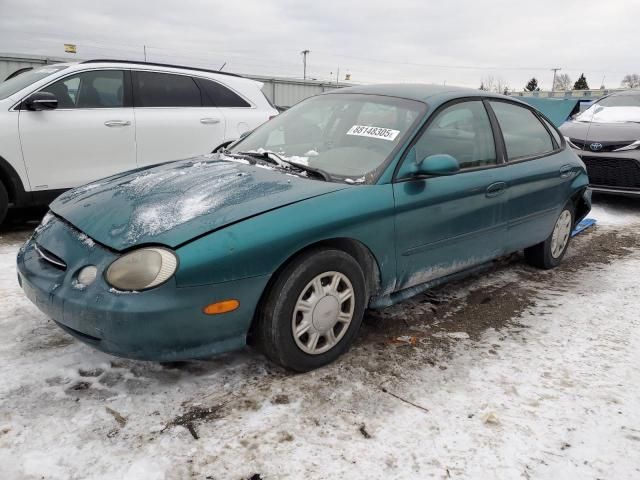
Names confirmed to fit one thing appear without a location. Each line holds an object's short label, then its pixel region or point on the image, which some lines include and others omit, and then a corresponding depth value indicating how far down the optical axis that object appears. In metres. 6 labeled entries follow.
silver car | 6.76
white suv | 4.75
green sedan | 2.22
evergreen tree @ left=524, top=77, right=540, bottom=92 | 70.57
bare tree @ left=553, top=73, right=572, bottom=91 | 73.57
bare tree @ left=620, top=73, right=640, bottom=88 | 64.53
